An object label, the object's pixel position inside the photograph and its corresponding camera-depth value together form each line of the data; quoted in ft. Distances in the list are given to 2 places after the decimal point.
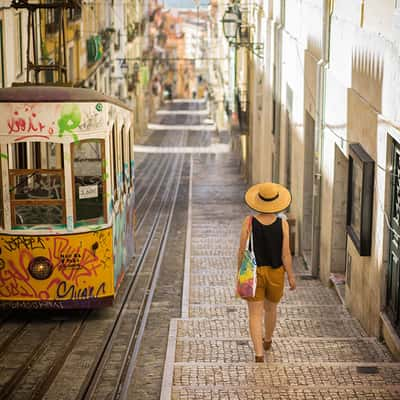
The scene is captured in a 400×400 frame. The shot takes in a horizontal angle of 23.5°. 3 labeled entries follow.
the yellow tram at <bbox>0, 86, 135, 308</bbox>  34.91
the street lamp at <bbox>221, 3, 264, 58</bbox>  90.68
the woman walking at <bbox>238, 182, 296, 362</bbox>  26.58
